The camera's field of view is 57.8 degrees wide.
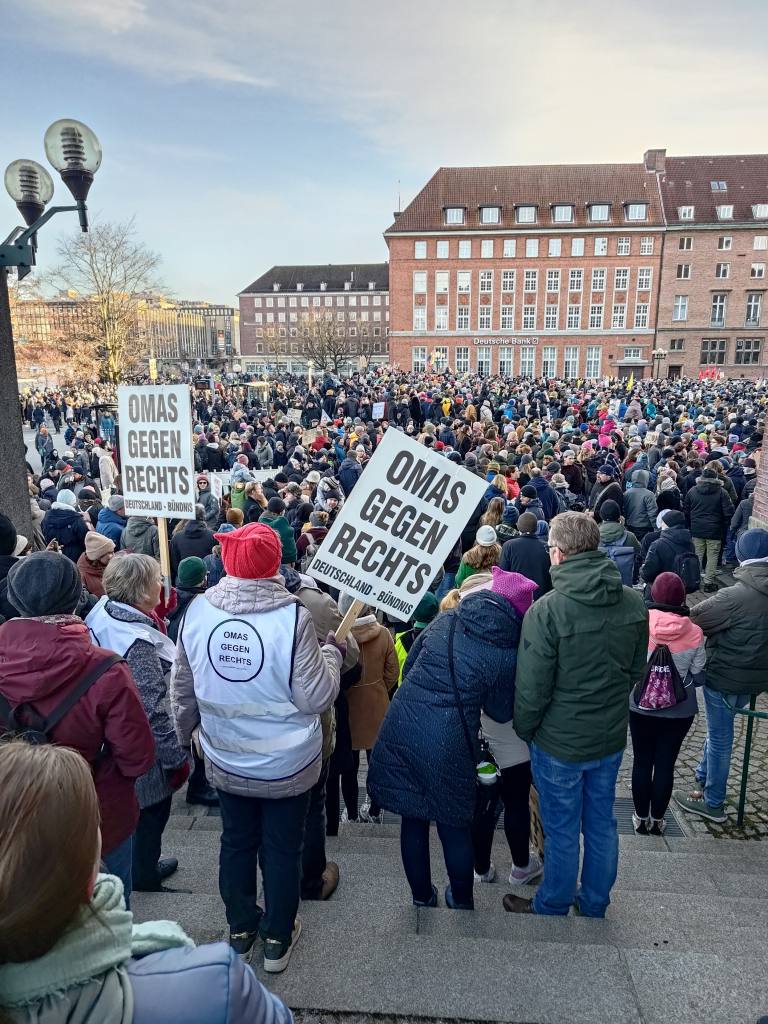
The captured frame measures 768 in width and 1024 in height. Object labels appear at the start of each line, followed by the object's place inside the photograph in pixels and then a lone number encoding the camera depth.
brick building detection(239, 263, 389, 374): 102.50
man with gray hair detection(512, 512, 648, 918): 3.00
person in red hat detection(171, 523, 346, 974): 2.66
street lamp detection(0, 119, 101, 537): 5.80
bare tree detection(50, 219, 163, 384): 28.53
